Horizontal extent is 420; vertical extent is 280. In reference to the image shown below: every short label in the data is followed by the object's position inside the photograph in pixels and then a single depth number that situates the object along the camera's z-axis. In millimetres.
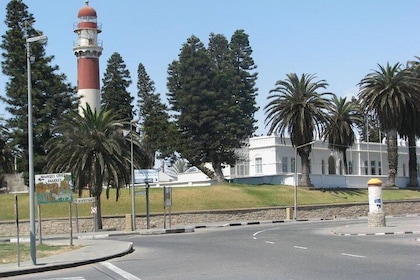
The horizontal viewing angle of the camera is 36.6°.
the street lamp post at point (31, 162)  19109
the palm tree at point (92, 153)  44969
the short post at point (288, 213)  57412
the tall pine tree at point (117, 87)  82375
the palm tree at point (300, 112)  66062
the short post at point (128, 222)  46066
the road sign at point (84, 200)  30859
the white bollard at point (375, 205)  35219
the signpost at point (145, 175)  46594
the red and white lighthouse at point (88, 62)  65750
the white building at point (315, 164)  74062
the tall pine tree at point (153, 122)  79750
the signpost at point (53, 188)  24869
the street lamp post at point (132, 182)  44531
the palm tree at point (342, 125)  73500
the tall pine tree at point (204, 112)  73000
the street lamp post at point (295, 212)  57488
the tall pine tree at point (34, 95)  61125
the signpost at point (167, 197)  44344
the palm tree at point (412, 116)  68562
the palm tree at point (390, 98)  67688
